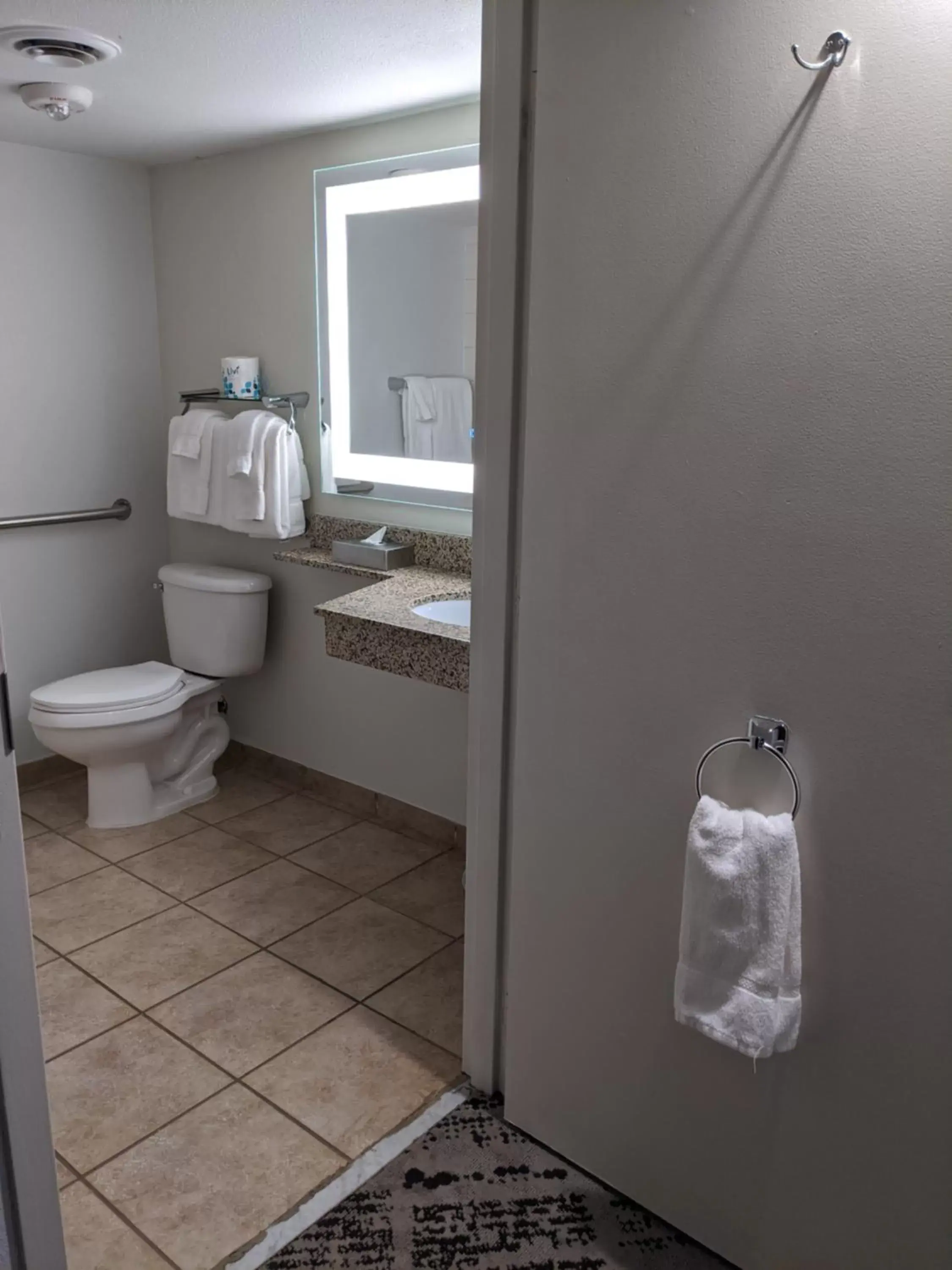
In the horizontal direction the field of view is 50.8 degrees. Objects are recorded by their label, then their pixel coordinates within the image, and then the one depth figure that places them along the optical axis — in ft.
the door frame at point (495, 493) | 5.19
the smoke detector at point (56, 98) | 7.59
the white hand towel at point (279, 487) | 9.61
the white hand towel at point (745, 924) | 4.54
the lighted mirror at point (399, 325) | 8.55
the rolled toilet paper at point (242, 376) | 10.05
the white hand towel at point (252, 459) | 9.64
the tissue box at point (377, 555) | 9.16
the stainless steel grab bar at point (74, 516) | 10.28
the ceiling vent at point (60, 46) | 6.40
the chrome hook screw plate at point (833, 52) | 3.97
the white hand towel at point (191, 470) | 10.06
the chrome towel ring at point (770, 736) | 4.67
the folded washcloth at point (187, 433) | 10.09
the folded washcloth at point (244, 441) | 9.64
